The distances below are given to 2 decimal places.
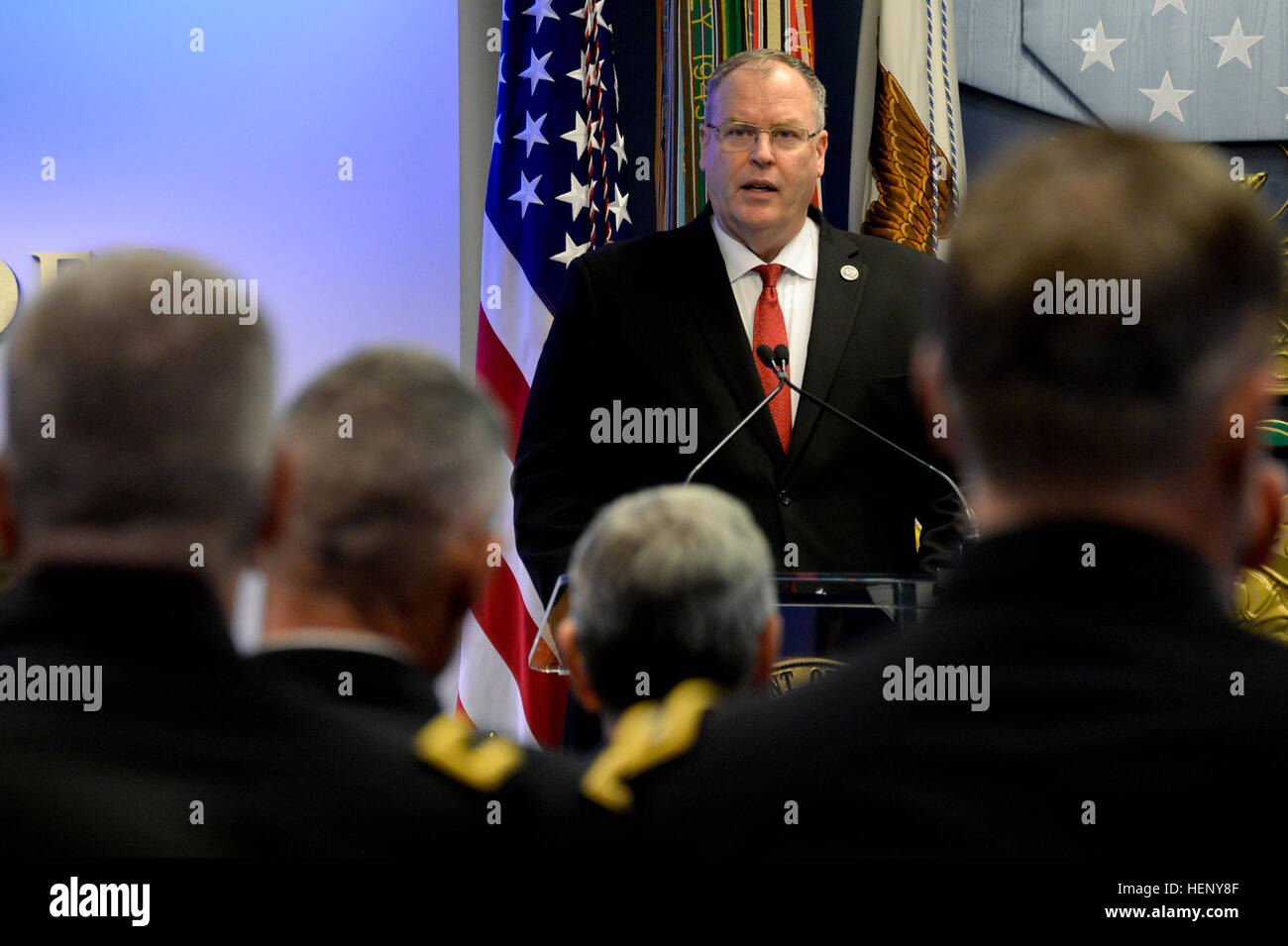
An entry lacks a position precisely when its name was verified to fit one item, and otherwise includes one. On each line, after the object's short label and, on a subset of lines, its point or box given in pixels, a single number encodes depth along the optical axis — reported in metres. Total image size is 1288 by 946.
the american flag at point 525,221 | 8.05
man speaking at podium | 5.25
